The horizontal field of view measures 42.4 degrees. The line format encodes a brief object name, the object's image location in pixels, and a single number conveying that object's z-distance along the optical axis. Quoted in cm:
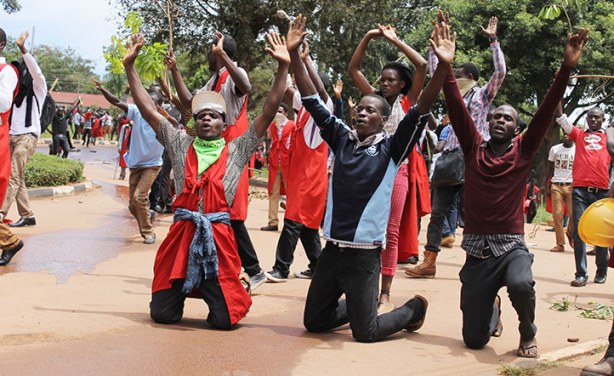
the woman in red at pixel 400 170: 650
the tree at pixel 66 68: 11006
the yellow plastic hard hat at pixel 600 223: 524
